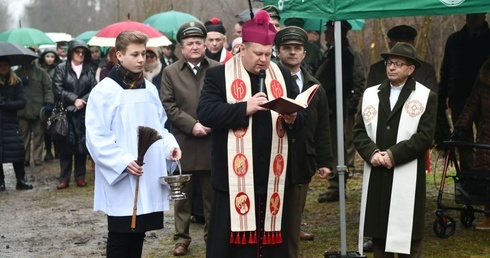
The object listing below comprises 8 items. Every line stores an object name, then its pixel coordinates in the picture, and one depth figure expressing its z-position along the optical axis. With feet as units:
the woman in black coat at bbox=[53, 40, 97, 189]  45.91
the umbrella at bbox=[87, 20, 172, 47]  45.75
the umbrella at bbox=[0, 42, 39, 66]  46.73
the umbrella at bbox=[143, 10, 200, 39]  62.54
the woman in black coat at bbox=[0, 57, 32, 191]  46.34
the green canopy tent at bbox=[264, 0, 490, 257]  24.43
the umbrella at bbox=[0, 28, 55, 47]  70.54
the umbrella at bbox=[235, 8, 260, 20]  51.21
